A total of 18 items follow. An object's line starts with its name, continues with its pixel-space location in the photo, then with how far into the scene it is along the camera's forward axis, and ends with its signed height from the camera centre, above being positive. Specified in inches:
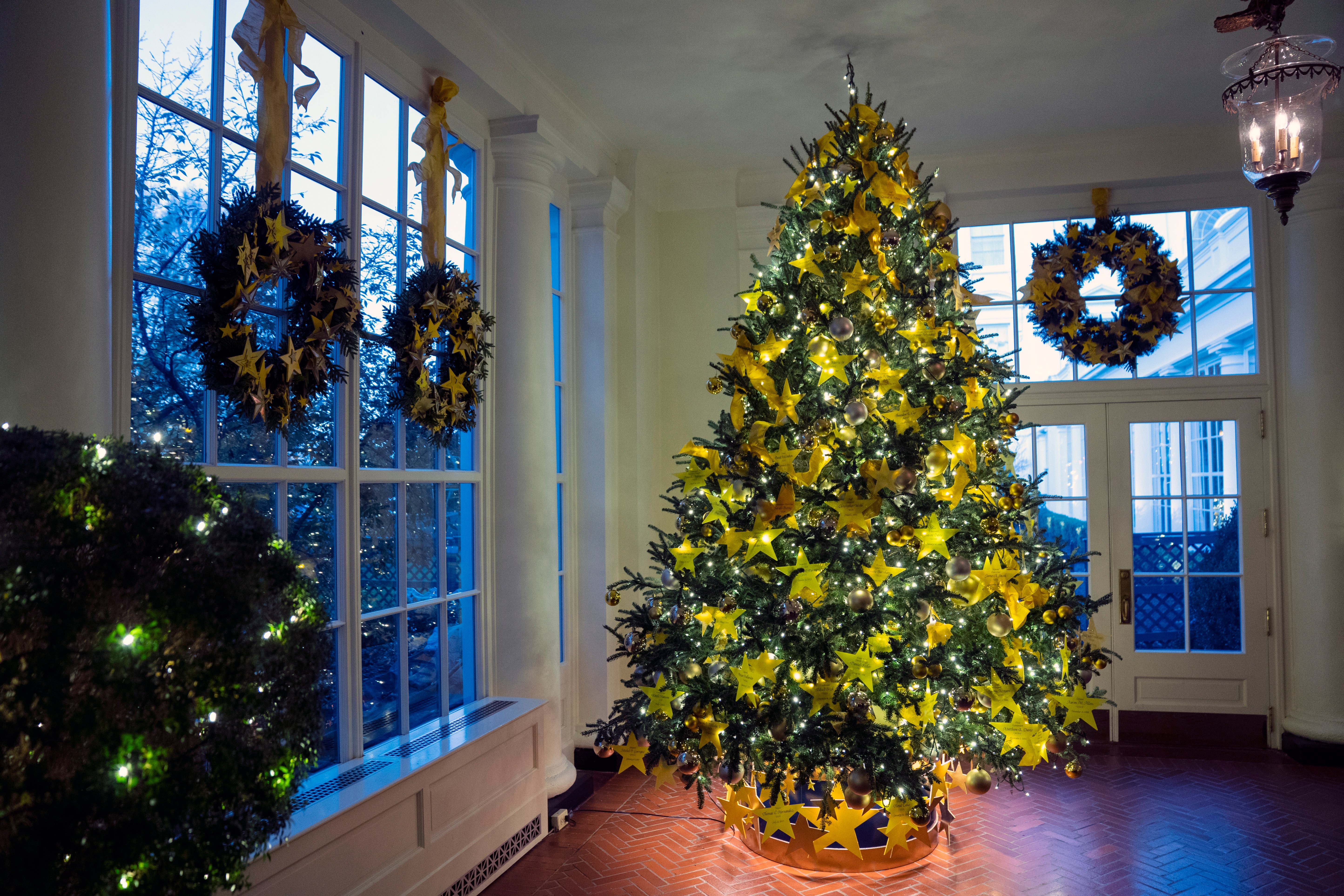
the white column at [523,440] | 149.1 +4.2
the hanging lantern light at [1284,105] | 78.6 +32.5
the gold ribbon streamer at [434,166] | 129.1 +45.1
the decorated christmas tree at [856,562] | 116.7 -14.4
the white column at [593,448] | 186.7 +3.3
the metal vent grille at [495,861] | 120.6 -59.4
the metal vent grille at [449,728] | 118.8 -39.4
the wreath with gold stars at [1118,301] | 193.0 +37.3
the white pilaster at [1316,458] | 177.6 -0.7
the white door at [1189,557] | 190.2 -22.6
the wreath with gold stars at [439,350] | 121.0 +16.9
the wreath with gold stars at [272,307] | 88.0 +17.8
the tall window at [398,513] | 121.6 -7.3
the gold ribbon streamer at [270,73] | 97.1 +44.8
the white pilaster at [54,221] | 68.7 +20.4
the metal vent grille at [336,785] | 98.8 -38.8
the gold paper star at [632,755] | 129.0 -43.9
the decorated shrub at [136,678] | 44.0 -11.6
